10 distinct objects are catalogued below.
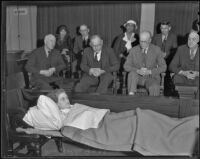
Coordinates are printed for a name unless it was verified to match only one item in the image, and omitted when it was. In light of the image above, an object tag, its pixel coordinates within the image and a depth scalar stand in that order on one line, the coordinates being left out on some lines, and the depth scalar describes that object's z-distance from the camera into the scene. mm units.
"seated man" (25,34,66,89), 4293
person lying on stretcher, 2926
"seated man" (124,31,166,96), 4016
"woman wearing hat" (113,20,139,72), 4754
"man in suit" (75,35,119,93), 4156
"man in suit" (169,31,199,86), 3949
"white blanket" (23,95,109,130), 3191
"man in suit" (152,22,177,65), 4480
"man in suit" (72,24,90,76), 4910
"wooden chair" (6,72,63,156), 3205
